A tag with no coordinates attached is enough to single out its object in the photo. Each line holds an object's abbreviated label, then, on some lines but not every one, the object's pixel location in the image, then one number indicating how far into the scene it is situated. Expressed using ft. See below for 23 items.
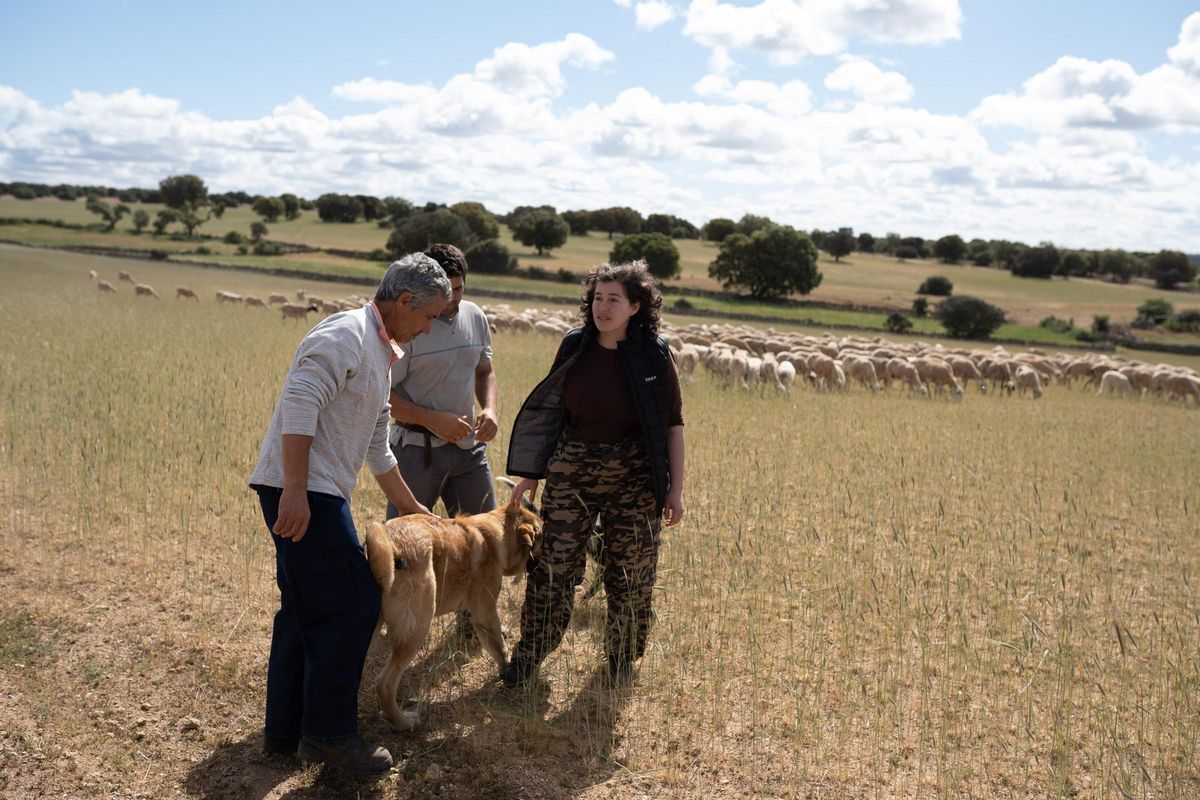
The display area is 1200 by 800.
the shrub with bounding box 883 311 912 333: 152.05
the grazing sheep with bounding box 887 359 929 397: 67.77
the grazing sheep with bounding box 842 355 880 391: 67.00
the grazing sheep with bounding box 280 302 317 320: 87.57
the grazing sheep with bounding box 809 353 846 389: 65.36
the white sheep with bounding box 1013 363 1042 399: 71.56
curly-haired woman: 15.01
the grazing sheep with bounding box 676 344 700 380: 64.13
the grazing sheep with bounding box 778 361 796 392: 62.13
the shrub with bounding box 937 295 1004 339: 150.30
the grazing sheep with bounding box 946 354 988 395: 74.64
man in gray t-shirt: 16.40
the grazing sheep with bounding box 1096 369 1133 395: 76.64
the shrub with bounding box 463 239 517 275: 208.74
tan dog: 13.30
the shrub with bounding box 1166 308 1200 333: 175.73
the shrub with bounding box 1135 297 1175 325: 187.76
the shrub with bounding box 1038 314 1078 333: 168.45
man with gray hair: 11.62
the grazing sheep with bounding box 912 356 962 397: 67.67
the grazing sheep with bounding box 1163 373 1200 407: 75.25
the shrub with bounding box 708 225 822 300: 205.46
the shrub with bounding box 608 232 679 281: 218.18
